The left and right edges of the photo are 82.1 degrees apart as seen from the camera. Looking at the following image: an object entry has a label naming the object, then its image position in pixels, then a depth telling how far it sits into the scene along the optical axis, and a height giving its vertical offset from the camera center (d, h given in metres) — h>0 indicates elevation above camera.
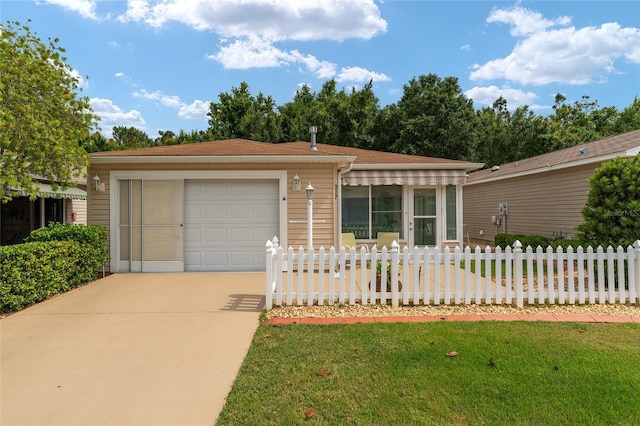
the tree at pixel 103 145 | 26.84 +5.70
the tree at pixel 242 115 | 25.52 +7.69
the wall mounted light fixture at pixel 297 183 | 8.20 +0.76
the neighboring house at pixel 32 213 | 12.43 +0.19
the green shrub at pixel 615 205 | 6.15 +0.18
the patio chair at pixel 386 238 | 9.78 -0.57
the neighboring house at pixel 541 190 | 10.50 +0.93
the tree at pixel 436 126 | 24.12 +5.92
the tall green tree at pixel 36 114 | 5.55 +1.76
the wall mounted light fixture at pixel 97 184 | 8.06 +0.75
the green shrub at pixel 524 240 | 10.31 -0.71
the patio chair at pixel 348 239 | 9.27 -0.56
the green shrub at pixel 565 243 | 8.55 -0.68
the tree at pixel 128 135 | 43.25 +9.96
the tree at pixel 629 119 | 27.36 +7.41
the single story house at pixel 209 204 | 8.12 +0.31
